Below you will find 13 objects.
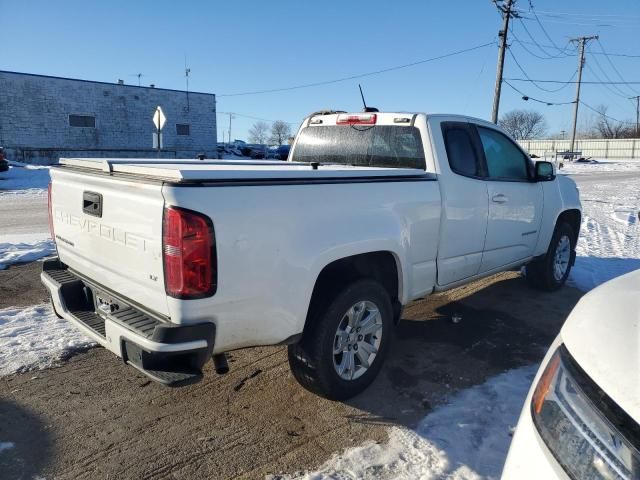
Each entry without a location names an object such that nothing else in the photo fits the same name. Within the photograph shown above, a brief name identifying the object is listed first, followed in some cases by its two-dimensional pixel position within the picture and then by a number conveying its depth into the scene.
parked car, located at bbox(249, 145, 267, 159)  39.69
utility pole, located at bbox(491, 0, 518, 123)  25.83
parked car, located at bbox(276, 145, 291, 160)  38.14
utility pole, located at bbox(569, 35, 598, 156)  46.28
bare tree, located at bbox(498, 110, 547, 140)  99.61
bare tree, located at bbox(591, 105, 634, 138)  88.12
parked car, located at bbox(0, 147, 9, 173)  19.98
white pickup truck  2.52
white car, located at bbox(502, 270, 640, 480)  1.30
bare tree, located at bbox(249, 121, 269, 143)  102.62
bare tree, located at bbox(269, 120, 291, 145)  100.69
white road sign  14.56
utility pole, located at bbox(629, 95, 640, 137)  85.44
